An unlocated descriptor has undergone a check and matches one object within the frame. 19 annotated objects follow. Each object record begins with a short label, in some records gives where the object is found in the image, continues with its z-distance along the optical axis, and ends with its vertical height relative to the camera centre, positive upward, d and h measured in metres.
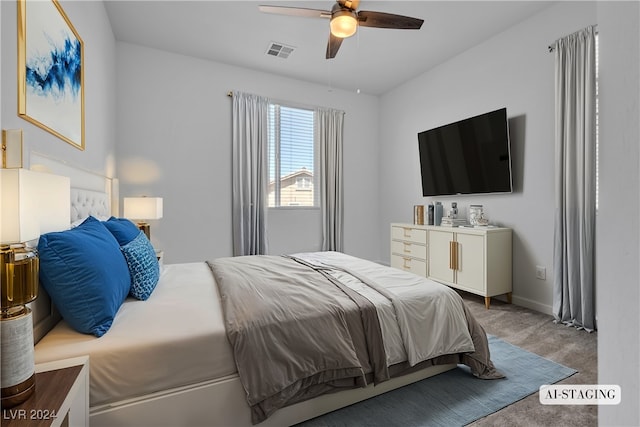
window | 4.55 +0.84
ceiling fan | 2.29 +1.49
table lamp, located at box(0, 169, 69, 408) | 0.82 -0.16
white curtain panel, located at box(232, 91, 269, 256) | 4.17 +0.55
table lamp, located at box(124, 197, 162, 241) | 3.02 +0.05
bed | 1.22 -0.62
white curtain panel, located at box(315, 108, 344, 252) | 4.82 +0.50
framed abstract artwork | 1.48 +0.81
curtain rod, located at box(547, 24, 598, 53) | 2.88 +1.55
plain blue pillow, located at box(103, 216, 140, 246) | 1.90 -0.11
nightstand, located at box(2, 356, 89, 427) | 0.79 -0.53
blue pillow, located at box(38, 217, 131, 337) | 1.25 -0.28
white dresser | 3.15 -0.49
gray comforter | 1.36 -0.62
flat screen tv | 3.31 +0.67
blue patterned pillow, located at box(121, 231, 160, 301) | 1.69 -0.32
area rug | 1.56 -1.04
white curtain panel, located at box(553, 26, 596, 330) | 2.59 +0.29
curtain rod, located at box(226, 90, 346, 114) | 4.49 +1.63
